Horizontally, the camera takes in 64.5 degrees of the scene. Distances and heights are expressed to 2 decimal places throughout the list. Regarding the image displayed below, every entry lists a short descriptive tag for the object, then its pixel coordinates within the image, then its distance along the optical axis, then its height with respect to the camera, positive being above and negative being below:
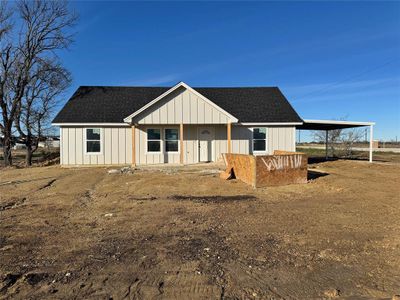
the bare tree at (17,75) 22.31 +4.76
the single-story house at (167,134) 18.70 +0.45
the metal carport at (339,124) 19.62 +1.22
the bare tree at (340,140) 31.09 +0.25
